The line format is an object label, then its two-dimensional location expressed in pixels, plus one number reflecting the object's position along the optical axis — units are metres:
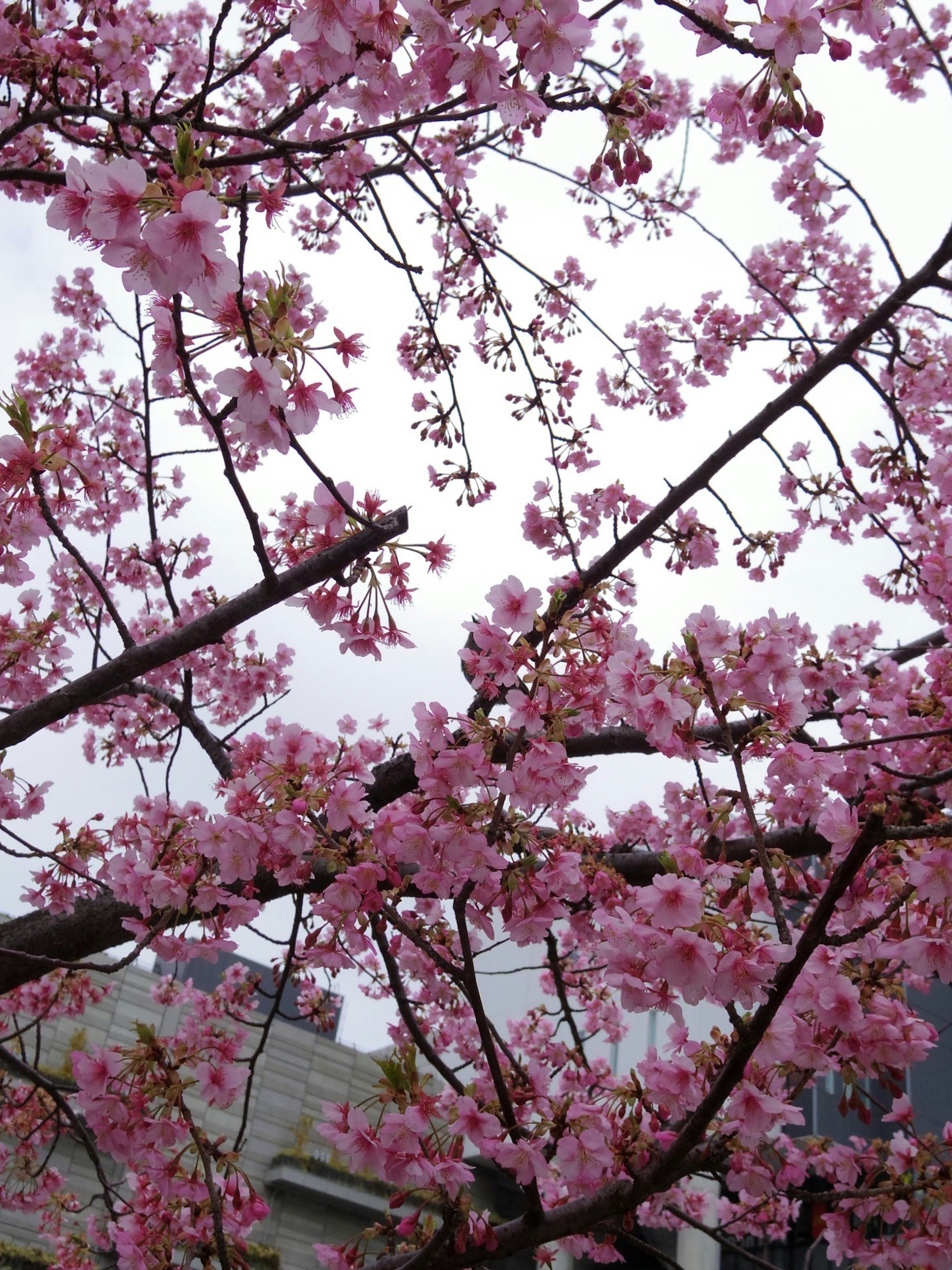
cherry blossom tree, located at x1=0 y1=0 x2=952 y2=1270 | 0.54
